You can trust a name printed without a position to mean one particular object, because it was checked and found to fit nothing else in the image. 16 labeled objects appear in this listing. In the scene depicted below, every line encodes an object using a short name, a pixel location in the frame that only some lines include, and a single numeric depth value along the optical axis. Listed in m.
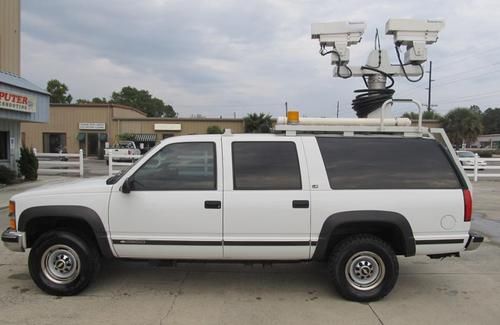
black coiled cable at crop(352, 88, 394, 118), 6.04
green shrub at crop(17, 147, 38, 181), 17.05
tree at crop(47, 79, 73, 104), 75.75
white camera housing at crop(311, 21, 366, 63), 6.27
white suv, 4.67
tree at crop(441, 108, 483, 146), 52.66
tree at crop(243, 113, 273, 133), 42.69
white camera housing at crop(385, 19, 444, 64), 6.17
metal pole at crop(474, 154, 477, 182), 20.07
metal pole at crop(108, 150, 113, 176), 19.28
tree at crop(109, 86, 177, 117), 105.60
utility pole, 66.54
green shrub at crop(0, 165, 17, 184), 15.43
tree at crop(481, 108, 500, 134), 116.52
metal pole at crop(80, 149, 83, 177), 20.82
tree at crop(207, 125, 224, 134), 43.36
